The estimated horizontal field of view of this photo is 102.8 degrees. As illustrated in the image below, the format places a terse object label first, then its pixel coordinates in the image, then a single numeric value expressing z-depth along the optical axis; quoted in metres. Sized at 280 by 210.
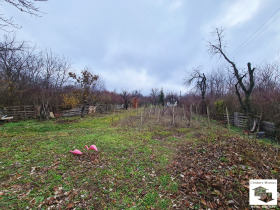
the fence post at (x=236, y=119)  9.86
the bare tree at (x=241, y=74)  8.33
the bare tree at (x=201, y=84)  16.19
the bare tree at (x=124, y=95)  24.67
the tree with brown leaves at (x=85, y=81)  12.71
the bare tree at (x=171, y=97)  37.00
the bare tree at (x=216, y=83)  24.17
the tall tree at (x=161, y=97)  35.43
